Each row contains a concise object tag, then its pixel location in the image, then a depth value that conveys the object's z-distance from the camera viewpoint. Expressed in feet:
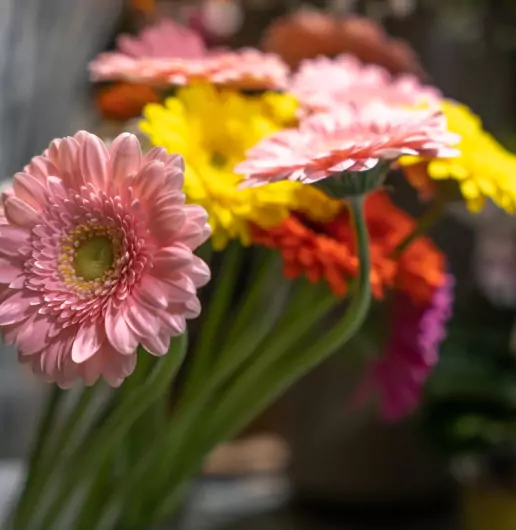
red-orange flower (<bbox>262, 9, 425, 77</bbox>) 1.94
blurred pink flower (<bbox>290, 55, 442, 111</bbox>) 1.45
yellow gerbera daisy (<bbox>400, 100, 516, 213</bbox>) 1.25
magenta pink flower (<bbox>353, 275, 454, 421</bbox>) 1.65
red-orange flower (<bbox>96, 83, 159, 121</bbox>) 1.66
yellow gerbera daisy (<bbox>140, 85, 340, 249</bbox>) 1.24
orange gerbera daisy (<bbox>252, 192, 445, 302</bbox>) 1.28
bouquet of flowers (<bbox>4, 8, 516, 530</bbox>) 0.98
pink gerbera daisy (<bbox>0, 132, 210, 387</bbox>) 0.95
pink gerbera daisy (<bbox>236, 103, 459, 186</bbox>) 1.06
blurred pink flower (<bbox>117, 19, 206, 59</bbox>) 1.63
